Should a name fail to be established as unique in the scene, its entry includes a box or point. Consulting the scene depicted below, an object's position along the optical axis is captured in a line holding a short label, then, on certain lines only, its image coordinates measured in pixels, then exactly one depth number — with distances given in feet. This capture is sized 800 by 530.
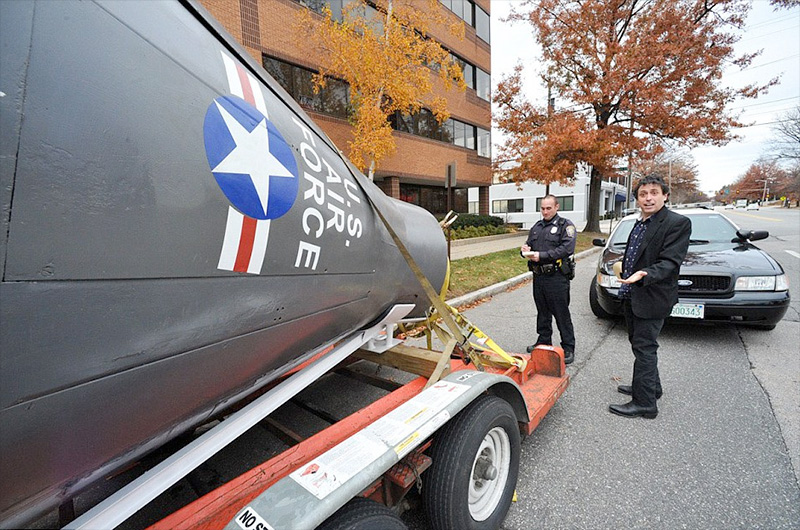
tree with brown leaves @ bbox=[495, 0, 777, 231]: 47.91
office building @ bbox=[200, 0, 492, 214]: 34.32
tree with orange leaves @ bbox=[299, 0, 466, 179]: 31.45
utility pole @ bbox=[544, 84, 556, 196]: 57.69
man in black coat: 8.96
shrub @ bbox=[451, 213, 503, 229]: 57.65
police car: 13.55
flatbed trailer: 4.04
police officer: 12.77
